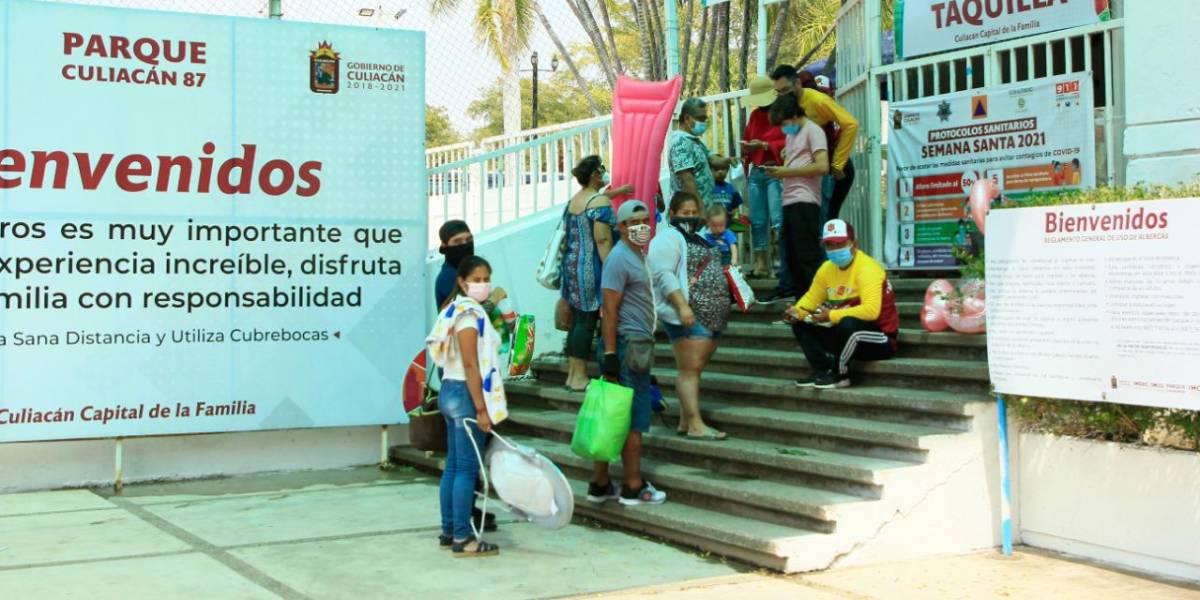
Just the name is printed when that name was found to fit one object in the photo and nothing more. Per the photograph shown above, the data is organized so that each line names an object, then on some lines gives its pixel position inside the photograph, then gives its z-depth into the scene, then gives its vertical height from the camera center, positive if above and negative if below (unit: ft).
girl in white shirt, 21.90 -1.33
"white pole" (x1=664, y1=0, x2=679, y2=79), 38.29 +8.18
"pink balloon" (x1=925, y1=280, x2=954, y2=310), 26.25 +0.44
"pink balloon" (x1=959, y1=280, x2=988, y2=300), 25.57 +0.49
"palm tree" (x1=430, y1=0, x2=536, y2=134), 97.35 +21.83
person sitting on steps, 25.77 +0.00
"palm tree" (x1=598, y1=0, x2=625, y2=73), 91.15 +21.12
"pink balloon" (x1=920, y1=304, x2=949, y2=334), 26.43 -0.08
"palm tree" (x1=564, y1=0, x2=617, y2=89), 88.94 +19.61
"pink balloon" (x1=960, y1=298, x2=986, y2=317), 25.58 +0.14
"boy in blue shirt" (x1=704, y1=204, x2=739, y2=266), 29.25 +2.02
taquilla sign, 30.30 +7.11
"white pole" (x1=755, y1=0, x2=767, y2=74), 38.81 +8.45
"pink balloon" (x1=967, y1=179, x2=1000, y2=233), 24.50 +2.17
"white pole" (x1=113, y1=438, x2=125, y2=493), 30.19 -3.33
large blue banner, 29.01 +2.33
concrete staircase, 21.84 -2.74
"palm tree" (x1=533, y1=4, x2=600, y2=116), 99.05 +20.31
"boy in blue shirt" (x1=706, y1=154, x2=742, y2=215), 34.53 +3.47
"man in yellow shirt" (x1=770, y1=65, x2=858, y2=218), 32.24 +4.85
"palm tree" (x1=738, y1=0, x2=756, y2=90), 81.15 +16.57
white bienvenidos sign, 20.02 +0.17
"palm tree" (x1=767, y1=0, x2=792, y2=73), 75.91 +16.76
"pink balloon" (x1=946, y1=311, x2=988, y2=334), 25.59 -0.17
